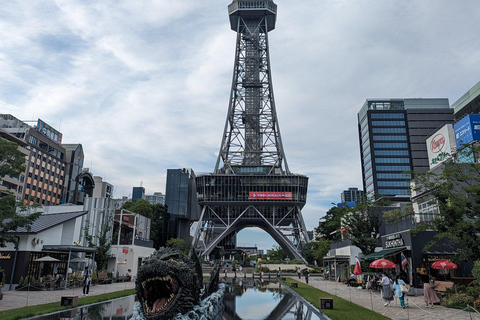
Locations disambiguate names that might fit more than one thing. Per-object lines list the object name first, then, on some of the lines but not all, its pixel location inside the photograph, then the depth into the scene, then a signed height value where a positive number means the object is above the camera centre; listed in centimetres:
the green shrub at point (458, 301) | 1611 -210
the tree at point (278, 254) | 9501 -78
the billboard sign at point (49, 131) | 7986 +2655
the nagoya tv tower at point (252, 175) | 7456 +1556
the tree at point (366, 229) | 2991 +193
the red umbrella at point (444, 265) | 1886 -59
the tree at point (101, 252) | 3100 -29
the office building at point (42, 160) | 7250 +1884
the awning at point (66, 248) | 2481 +0
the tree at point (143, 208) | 7194 +811
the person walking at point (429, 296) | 1634 -191
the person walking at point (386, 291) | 1712 -183
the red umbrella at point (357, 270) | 2594 -127
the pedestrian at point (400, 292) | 1612 -174
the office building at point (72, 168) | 8492 +1950
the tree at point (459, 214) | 1608 +183
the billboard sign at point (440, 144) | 3362 +1047
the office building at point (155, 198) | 18700 +2657
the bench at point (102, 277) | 2882 -226
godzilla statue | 817 -91
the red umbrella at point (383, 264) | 2159 -67
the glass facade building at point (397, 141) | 10675 +3364
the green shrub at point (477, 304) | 1491 -206
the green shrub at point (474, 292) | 1500 -161
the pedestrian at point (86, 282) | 2057 -191
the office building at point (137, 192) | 15112 +2375
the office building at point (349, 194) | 18570 +3004
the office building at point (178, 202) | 8658 +1168
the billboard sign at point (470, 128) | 3109 +1087
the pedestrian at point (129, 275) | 3424 -246
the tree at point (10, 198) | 1570 +219
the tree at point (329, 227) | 7627 +534
